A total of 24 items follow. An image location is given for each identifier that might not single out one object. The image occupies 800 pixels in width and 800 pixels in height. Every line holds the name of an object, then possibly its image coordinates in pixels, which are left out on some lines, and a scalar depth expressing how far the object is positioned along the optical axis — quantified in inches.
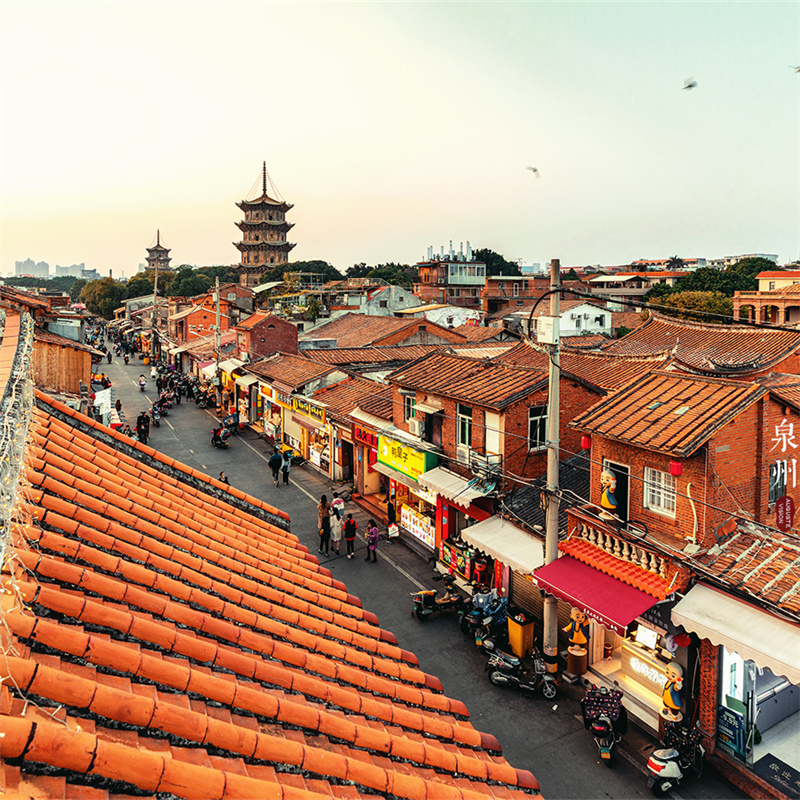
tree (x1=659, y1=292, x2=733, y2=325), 2640.3
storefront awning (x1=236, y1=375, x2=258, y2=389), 1525.6
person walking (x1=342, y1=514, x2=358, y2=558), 841.5
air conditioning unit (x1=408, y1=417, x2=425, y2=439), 866.8
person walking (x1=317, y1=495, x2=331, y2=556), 855.1
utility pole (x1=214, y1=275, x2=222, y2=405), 1678.0
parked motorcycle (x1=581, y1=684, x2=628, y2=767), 468.1
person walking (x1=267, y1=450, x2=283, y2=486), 1147.3
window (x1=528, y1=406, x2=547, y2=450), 725.3
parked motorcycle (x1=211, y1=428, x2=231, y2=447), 1398.9
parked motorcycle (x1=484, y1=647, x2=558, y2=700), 554.6
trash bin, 607.5
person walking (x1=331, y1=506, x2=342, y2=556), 860.6
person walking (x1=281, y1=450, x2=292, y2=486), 1154.0
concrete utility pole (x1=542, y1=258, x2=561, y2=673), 524.7
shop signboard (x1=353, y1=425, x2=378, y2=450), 1011.3
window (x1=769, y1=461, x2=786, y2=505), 505.0
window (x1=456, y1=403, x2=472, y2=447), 775.1
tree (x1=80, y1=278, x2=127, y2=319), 4488.2
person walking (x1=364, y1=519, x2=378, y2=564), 836.6
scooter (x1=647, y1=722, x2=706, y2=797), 434.6
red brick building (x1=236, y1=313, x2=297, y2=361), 1627.7
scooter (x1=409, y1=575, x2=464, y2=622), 685.3
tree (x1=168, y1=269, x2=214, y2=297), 4256.9
